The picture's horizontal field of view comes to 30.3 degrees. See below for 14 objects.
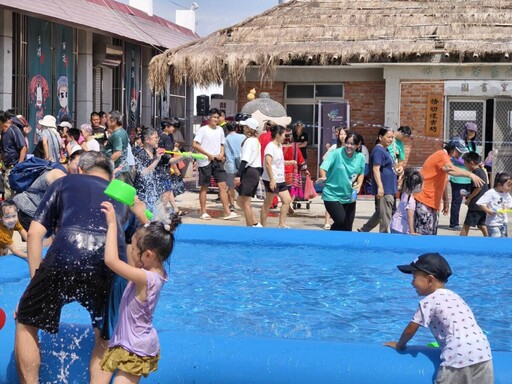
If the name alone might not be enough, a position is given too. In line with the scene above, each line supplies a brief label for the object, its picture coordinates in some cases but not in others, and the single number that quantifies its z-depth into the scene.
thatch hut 17.77
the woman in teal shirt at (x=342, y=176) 10.80
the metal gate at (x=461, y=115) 18.03
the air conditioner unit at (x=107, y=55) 22.25
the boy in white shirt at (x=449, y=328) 4.91
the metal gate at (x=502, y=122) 17.83
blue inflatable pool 5.19
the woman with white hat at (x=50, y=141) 13.34
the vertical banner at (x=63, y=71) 19.89
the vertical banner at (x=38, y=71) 18.42
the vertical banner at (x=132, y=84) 24.87
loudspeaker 22.38
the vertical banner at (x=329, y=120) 18.62
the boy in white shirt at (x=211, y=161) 13.73
